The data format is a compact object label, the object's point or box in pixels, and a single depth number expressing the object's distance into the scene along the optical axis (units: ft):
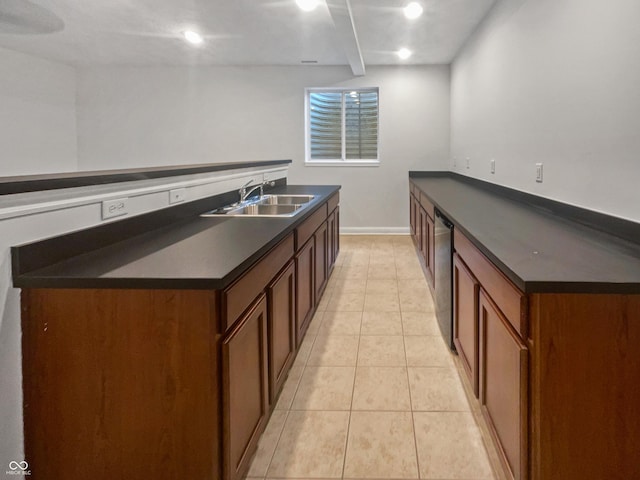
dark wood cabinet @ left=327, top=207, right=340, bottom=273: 13.91
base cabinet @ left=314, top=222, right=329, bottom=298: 11.16
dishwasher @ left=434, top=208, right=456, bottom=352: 8.83
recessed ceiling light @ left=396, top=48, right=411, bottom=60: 18.76
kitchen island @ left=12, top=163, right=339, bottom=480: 4.29
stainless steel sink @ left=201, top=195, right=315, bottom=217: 9.49
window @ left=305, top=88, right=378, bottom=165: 22.63
